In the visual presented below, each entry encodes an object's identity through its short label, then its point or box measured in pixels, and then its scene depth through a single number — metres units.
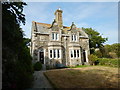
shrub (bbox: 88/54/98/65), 18.78
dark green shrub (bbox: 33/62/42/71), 14.64
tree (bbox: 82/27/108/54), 26.45
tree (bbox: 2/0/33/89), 5.04
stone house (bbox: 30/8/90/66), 16.48
